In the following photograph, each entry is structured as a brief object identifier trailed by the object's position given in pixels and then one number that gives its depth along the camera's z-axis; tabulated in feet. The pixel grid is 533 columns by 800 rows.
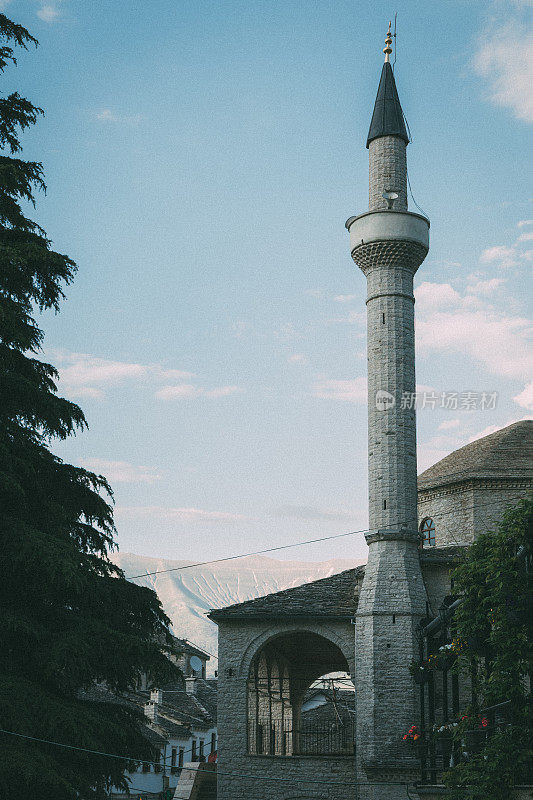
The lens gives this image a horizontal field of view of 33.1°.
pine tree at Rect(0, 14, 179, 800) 41.73
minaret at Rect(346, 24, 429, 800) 74.90
